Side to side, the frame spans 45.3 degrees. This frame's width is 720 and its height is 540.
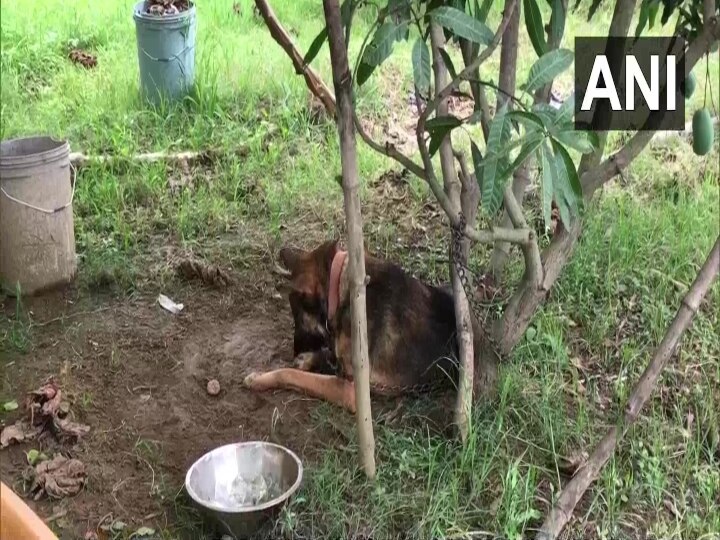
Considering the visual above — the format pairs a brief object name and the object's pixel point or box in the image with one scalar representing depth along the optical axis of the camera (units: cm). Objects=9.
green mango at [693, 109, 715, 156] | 245
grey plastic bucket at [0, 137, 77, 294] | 316
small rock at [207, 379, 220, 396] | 288
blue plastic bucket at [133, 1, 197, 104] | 439
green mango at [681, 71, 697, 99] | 263
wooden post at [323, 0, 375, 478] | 201
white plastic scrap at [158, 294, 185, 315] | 329
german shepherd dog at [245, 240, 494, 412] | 281
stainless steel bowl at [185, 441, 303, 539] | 242
